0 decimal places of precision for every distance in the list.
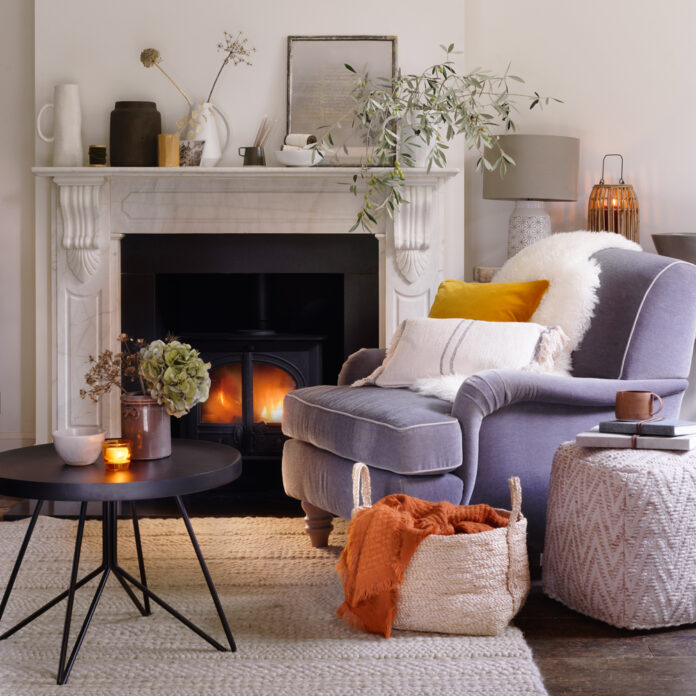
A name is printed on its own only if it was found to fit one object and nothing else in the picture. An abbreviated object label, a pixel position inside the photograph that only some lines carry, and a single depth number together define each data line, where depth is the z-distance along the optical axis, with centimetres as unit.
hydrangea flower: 219
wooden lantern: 398
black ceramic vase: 394
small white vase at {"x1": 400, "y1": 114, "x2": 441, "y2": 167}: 389
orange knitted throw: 222
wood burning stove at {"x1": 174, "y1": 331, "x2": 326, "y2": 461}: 403
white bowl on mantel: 388
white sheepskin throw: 299
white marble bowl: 213
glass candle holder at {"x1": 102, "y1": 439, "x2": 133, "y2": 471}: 211
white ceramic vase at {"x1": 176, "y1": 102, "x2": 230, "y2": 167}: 394
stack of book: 230
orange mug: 240
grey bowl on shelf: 367
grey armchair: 253
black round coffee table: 195
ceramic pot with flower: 220
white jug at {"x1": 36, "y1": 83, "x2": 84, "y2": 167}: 395
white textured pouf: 223
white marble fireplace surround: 401
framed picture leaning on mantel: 401
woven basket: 220
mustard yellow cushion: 314
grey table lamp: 384
